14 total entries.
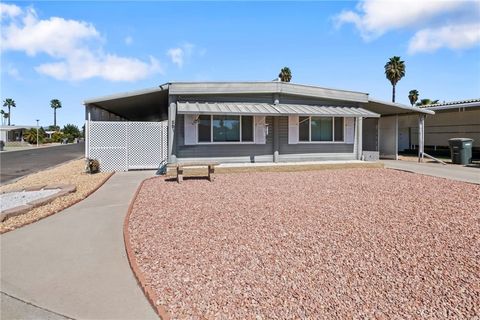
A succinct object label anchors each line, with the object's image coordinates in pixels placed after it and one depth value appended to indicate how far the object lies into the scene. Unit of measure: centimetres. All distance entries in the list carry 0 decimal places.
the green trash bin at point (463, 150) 1612
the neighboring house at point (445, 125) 1928
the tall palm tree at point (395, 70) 4253
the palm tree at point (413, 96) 5580
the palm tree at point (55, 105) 10675
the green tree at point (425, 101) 5097
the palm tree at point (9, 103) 10101
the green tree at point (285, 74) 4450
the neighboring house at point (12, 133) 5987
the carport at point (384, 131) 1800
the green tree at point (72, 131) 7275
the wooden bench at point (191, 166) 1044
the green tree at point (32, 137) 5338
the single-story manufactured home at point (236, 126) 1289
